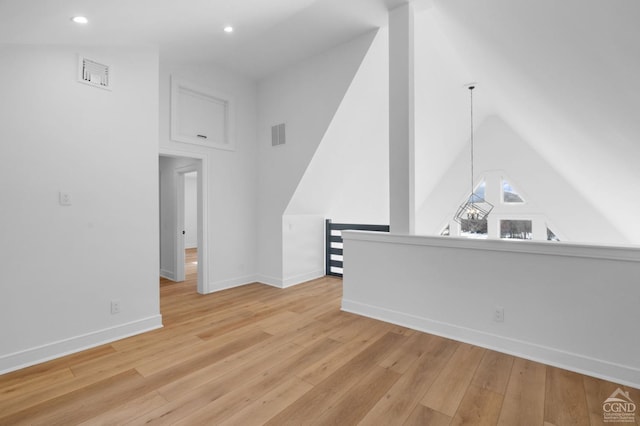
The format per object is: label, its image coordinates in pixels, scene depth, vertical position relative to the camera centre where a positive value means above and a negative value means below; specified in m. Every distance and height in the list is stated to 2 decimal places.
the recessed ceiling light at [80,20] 2.38 +1.57
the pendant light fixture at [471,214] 5.27 -0.06
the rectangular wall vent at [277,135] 4.66 +1.23
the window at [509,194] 7.38 +0.43
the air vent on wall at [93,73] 2.74 +1.32
